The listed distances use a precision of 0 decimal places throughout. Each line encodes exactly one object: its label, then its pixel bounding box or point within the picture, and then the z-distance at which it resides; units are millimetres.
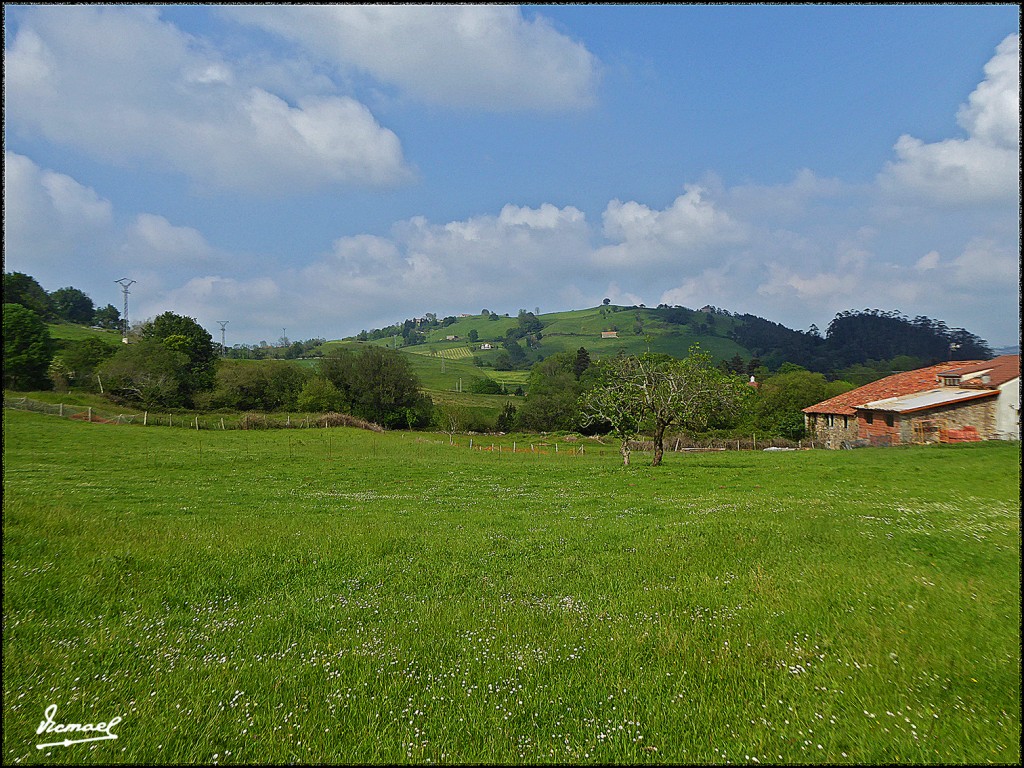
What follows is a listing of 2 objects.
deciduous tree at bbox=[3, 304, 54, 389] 65688
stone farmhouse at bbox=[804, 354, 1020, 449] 41781
